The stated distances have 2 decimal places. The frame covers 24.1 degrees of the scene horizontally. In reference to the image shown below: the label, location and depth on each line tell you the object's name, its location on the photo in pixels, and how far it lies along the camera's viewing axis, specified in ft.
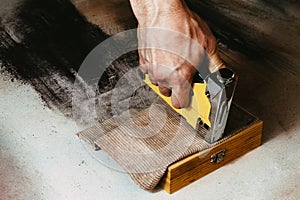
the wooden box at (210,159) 2.90
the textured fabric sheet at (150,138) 2.90
